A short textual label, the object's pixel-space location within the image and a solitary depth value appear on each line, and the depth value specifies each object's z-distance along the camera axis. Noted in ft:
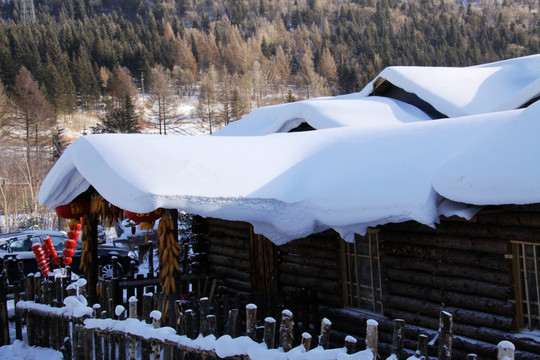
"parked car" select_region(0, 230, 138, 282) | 48.49
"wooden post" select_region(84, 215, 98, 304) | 30.09
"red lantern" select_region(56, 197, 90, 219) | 28.32
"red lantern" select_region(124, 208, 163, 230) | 23.70
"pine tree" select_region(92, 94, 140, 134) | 134.85
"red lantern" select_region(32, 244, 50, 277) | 39.65
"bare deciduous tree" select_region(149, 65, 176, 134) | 247.56
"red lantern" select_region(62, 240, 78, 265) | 44.25
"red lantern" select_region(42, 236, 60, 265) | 42.52
